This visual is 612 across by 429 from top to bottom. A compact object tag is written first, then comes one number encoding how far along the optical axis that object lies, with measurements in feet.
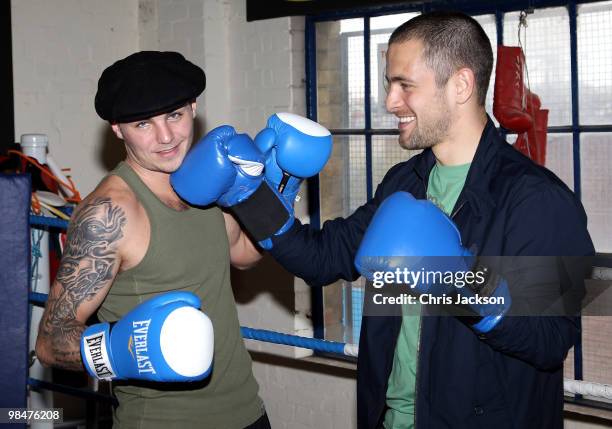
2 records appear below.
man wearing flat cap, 5.57
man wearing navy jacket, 5.19
